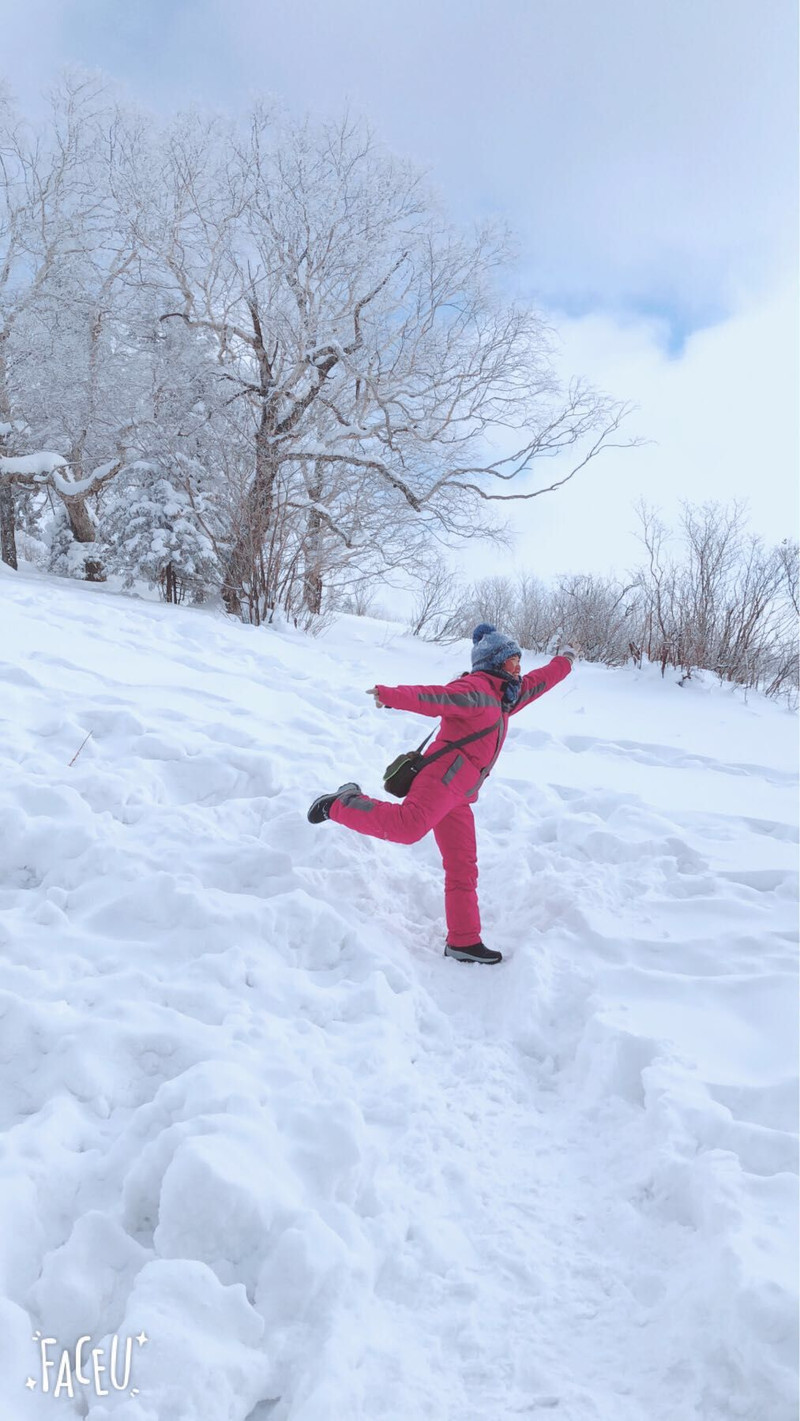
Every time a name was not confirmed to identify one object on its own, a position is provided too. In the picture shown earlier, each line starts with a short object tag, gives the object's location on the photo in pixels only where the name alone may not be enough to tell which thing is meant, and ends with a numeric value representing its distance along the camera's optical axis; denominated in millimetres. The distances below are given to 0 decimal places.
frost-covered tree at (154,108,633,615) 12859
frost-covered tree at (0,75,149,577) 13344
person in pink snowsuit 2924
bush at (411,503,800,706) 9172
